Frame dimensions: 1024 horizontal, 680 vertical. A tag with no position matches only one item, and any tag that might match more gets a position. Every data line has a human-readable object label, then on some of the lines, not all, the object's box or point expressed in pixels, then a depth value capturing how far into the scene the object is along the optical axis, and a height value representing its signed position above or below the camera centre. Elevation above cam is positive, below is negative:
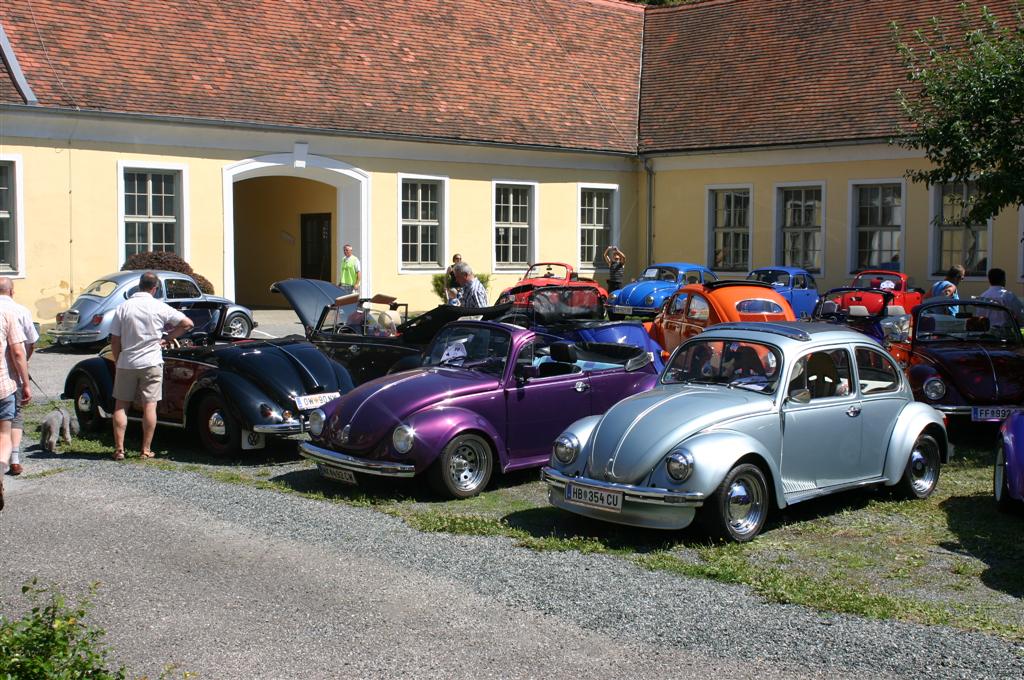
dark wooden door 28.80 +0.74
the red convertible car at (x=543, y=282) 15.55 -0.11
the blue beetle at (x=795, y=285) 24.25 -0.16
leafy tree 12.26 +1.71
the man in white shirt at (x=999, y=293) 14.78 -0.19
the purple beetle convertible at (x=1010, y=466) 8.38 -1.38
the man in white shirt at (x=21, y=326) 9.45 -0.48
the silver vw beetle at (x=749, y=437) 7.71 -1.14
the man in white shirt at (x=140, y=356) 10.84 -0.76
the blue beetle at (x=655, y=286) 23.30 -0.18
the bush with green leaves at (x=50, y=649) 4.57 -1.54
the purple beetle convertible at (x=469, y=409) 9.20 -1.11
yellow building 22.78 +3.03
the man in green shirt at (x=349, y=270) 23.53 +0.11
